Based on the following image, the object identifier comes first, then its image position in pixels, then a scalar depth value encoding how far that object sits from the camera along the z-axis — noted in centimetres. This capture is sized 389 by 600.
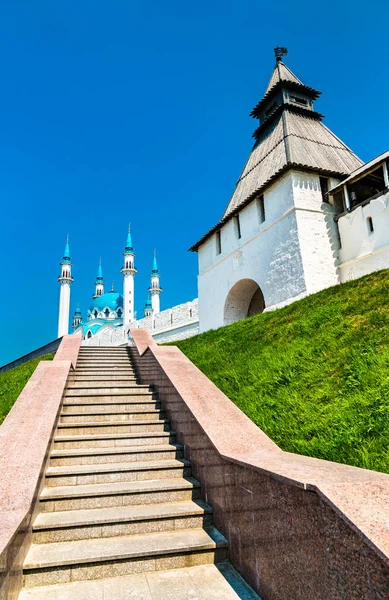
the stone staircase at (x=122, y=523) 311
